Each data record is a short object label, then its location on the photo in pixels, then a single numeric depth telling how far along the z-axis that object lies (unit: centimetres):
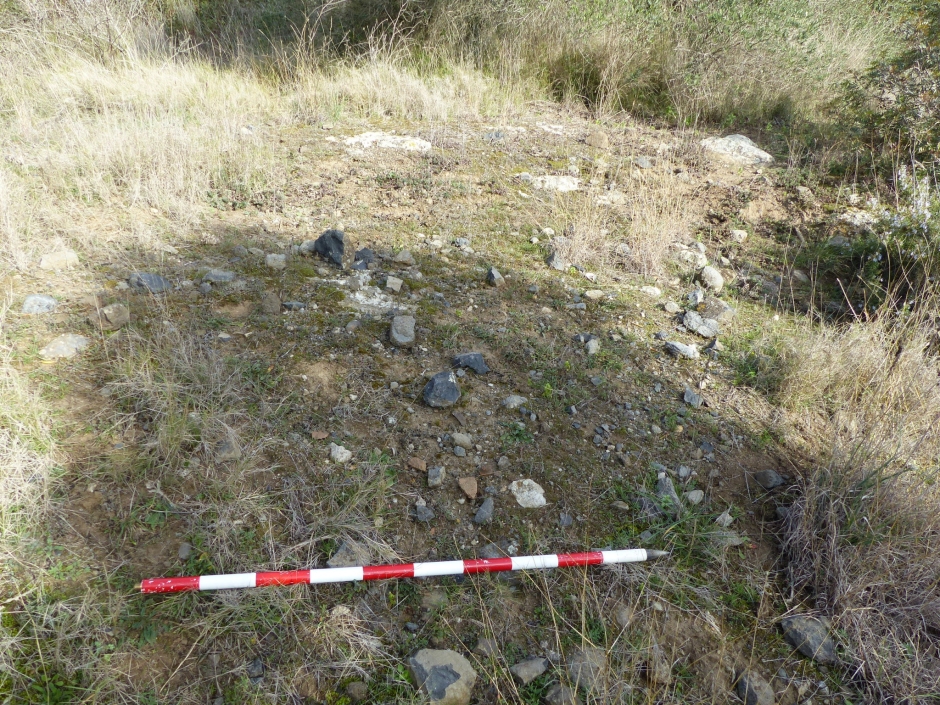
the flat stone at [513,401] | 278
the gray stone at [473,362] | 293
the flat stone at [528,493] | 238
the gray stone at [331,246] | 359
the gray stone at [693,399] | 297
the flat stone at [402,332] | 300
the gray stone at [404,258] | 375
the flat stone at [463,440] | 255
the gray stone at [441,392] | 269
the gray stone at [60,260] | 310
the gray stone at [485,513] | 228
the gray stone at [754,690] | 191
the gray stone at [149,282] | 305
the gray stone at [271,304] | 308
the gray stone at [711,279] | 398
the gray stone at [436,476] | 236
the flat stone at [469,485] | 236
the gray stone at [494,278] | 368
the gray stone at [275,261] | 347
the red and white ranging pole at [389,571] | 185
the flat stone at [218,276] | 322
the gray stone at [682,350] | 328
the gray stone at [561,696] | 180
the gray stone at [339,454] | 237
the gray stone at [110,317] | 275
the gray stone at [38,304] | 276
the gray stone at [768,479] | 259
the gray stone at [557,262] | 393
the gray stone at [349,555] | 204
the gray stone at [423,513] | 224
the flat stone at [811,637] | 204
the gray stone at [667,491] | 241
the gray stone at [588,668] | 185
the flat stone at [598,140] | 567
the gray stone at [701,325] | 350
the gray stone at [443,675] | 175
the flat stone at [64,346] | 255
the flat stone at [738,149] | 566
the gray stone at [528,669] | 185
